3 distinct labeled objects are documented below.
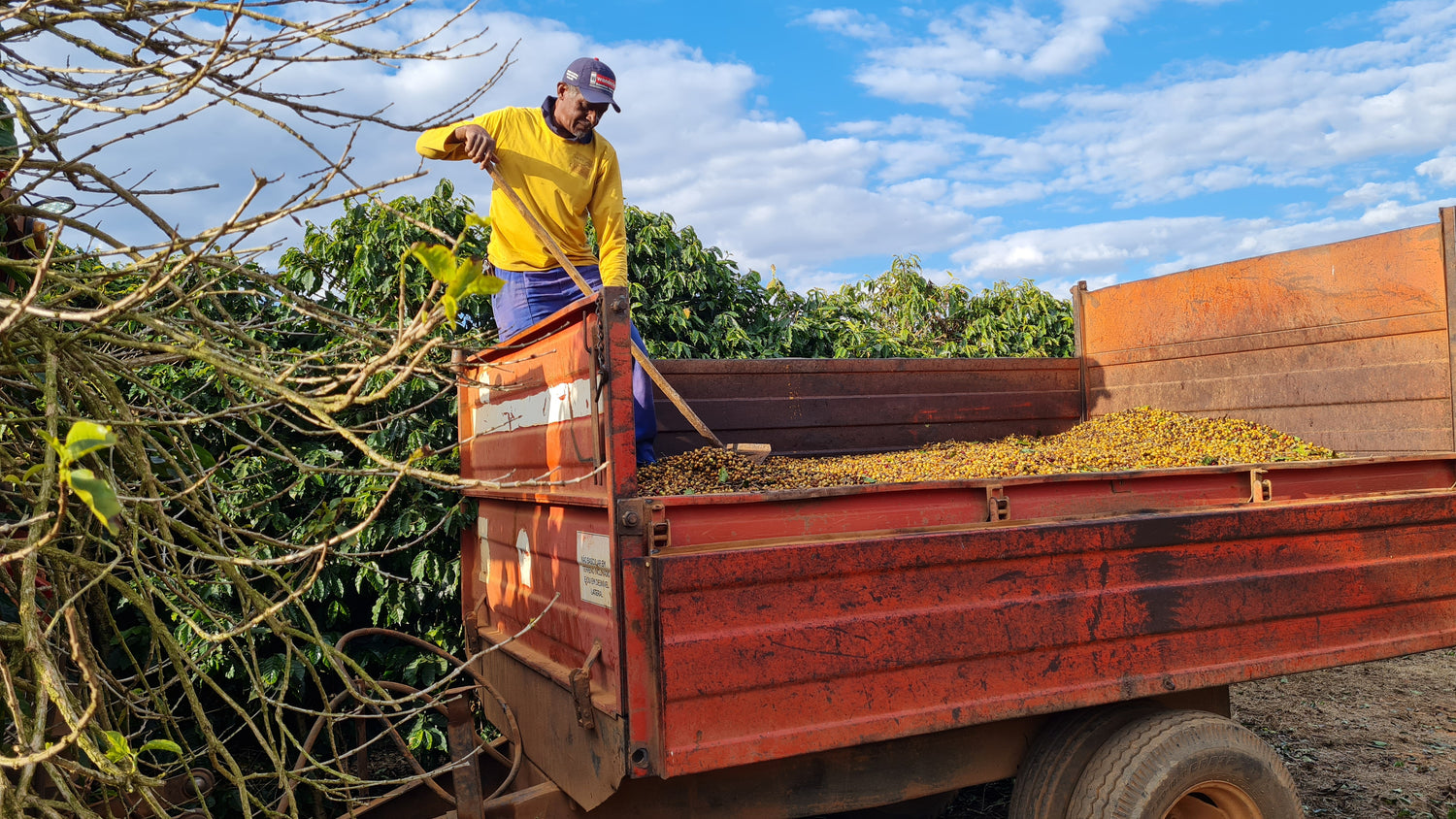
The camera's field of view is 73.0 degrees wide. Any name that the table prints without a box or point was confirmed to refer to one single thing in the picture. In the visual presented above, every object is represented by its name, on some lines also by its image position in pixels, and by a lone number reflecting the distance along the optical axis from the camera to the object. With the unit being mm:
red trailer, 2389
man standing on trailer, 3848
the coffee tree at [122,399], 1509
